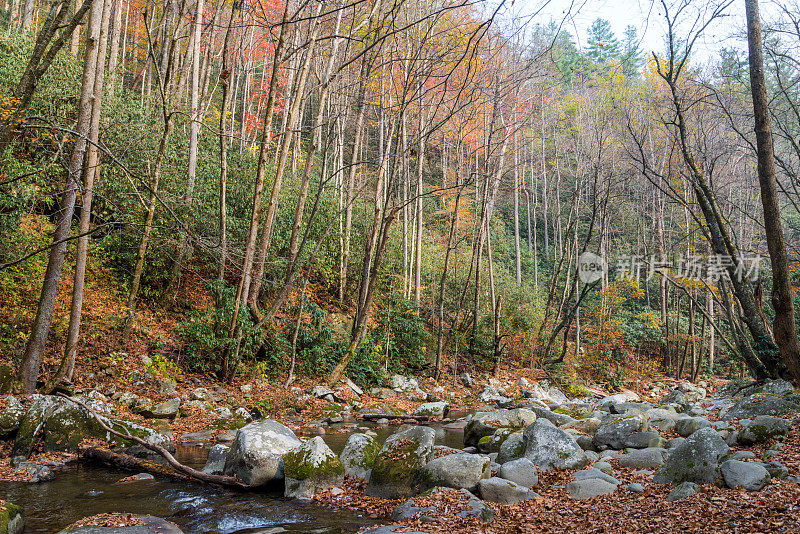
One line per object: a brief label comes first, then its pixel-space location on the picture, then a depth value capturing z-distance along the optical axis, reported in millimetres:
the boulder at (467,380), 14719
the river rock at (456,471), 4996
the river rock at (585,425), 8310
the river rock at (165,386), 8648
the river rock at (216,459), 5652
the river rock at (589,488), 4727
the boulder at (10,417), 5738
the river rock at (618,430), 6902
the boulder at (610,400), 11219
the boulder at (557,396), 13691
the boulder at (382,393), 12219
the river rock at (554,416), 8750
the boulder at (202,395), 8820
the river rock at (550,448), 5766
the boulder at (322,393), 10602
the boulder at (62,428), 5680
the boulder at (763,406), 6445
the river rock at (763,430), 5398
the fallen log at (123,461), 5621
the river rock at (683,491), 4172
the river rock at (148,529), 3566
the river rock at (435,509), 4246
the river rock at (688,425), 7031
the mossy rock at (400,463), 5145
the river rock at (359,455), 5730
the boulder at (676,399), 10670
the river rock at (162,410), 7648
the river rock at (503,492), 4719
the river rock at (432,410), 10328
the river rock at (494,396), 12588
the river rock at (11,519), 3574
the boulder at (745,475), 4020
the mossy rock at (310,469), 5188
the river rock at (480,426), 7793
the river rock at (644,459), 5602
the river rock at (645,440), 6523
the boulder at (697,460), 4457
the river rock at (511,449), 6257
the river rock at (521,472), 5223
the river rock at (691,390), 12736
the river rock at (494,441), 7180
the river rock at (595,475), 5039
